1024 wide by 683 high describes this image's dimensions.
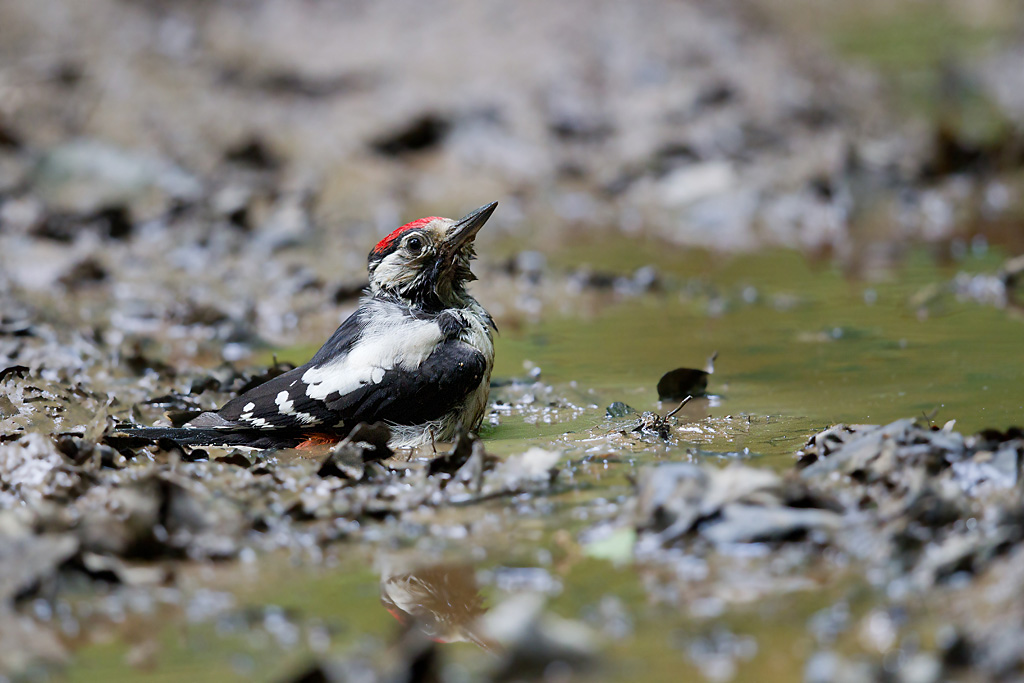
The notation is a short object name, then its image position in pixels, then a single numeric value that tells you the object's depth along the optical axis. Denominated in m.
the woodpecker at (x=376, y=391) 7.97
